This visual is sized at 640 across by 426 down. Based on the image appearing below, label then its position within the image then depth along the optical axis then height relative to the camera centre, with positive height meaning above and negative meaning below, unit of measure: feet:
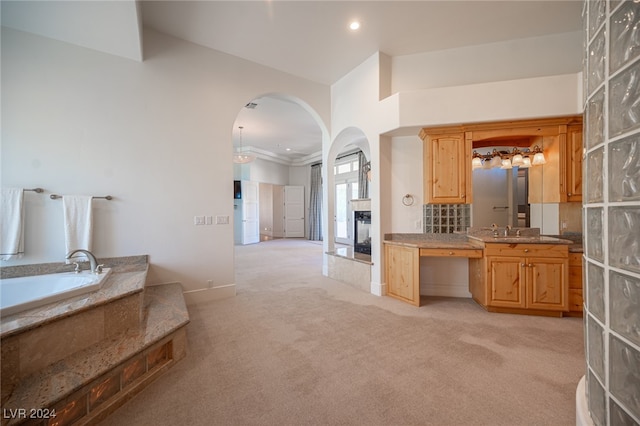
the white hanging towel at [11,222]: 7.95 -0.23
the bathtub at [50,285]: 6.76 -2.02
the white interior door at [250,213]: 29.45 +0.01
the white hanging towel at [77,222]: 8.69 -0.28
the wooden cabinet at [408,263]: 10.44 -2.24
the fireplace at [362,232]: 15.76 -1.21
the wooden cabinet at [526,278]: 9.48 -2.49
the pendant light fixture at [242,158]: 21.82 +4.72
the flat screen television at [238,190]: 29.58 +2.65
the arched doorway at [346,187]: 27.35 +2.86
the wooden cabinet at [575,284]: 9.54 -2.70
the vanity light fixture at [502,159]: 11.45 +2.33
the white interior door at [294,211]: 35.04 +0.25
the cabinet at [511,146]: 10.25 +2.42
